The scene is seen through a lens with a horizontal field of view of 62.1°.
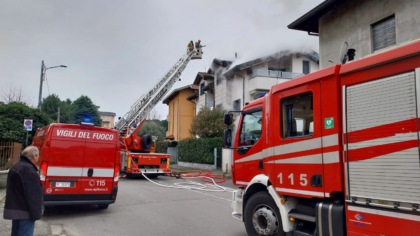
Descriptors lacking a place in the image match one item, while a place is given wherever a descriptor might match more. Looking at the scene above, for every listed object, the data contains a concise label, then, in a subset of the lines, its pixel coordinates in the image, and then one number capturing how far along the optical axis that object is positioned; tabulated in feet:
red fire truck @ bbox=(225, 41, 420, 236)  12.23
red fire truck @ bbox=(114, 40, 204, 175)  56.13
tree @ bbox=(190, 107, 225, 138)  83.05
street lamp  69.36
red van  25.76
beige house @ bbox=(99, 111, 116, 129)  337.50
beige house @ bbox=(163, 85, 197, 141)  142.20
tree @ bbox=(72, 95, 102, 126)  170.58
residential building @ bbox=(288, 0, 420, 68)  37.60
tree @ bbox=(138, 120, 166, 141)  153.05
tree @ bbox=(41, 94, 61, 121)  152.46
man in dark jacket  14.70
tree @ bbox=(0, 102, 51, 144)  64.90
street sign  53.31
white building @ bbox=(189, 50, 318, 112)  83.76
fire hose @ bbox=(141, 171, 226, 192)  46.01
